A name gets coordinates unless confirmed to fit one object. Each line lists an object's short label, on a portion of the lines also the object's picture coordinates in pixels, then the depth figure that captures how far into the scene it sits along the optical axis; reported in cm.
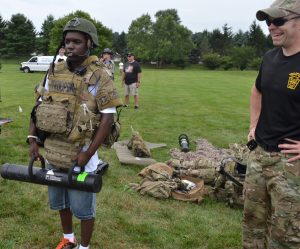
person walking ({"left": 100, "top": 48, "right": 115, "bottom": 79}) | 1429
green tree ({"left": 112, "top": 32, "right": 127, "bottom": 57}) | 10108
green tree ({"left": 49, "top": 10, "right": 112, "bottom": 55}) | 5912
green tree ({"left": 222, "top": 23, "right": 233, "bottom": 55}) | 9569
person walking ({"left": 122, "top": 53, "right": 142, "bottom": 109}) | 1488
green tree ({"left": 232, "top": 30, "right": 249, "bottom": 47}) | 10662
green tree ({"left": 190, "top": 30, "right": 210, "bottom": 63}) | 9086
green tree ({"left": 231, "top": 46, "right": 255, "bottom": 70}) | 7386
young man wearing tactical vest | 339
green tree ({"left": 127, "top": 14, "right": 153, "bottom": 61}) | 8894
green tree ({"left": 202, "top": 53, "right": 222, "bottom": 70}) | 7281
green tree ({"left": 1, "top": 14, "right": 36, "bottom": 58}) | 6612
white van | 4025
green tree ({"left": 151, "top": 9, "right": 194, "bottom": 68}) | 8306
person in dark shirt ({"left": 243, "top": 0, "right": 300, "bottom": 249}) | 295
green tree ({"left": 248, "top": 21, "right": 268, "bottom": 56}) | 9010
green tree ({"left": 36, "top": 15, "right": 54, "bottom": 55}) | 6950
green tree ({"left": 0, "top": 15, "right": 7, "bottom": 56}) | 6522
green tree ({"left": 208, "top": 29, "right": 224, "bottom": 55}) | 9550
